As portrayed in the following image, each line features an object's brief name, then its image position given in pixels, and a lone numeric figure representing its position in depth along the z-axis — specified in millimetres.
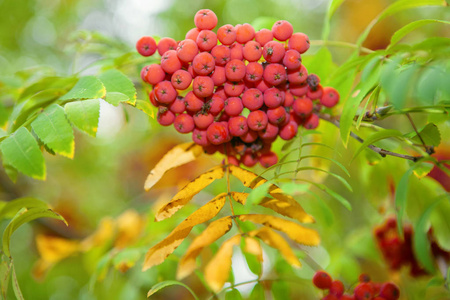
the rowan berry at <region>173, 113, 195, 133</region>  428
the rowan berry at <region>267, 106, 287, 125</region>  422
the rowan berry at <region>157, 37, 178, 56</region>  431
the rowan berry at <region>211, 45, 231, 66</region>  413
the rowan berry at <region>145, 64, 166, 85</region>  420
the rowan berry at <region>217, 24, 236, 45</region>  414
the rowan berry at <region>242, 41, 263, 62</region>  413
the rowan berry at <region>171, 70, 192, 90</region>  415
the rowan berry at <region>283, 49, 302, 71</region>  415
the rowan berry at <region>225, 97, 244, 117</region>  419
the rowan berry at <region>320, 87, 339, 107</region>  441
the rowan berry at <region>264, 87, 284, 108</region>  417
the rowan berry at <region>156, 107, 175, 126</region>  431
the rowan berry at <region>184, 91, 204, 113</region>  420
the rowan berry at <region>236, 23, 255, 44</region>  417
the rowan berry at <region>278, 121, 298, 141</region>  438
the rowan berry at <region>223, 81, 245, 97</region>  418
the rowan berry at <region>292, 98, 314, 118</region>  430
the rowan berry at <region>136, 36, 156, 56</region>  435
